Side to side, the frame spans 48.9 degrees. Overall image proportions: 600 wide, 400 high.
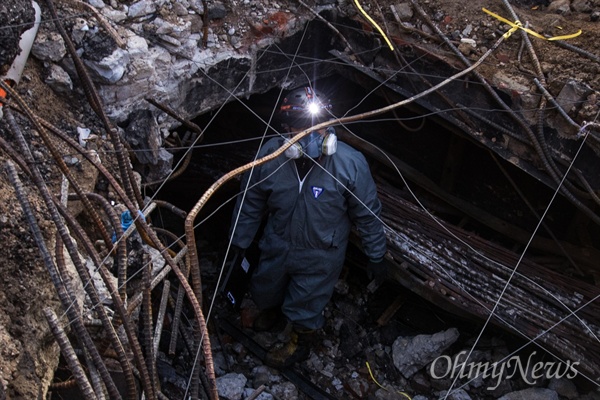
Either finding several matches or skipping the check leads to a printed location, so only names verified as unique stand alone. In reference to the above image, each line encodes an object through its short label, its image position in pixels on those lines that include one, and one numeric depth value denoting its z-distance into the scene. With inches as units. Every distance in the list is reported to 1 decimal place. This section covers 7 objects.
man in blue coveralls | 178.4
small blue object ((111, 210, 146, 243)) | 146.9
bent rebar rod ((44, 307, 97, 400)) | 96.9
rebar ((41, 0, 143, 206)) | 144.6
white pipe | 155.8
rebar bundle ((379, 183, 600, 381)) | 191.6
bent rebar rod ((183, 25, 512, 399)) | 108.7
